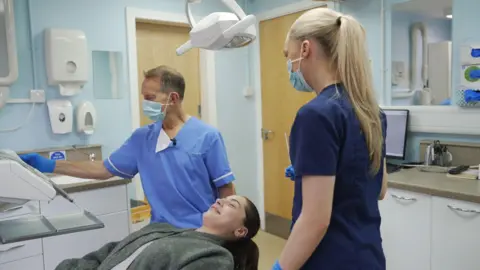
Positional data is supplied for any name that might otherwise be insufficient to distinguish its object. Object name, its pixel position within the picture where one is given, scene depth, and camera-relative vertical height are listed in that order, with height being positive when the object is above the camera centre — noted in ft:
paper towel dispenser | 9.46 +0.95
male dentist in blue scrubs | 5.87 -0.86
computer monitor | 9.41 -0.89
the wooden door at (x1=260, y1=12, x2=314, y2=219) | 12.31 -0.39
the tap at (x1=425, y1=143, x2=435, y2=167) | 8.99 -1.33
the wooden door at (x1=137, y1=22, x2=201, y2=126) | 11.70 +1.22
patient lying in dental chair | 4.71 -1.67
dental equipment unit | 4.22 -0.99
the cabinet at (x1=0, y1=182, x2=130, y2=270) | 7.93 -2.66
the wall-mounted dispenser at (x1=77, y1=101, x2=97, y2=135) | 10.08 -0.39
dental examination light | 4.88 +0.74
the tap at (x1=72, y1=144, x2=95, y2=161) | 10.13 -1.26
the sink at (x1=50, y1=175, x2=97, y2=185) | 8.71 -1.61
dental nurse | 3.65 -0.48
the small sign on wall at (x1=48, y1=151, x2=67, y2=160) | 9.75 -1.20
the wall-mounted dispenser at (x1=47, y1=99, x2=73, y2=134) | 9.74 -0.30
